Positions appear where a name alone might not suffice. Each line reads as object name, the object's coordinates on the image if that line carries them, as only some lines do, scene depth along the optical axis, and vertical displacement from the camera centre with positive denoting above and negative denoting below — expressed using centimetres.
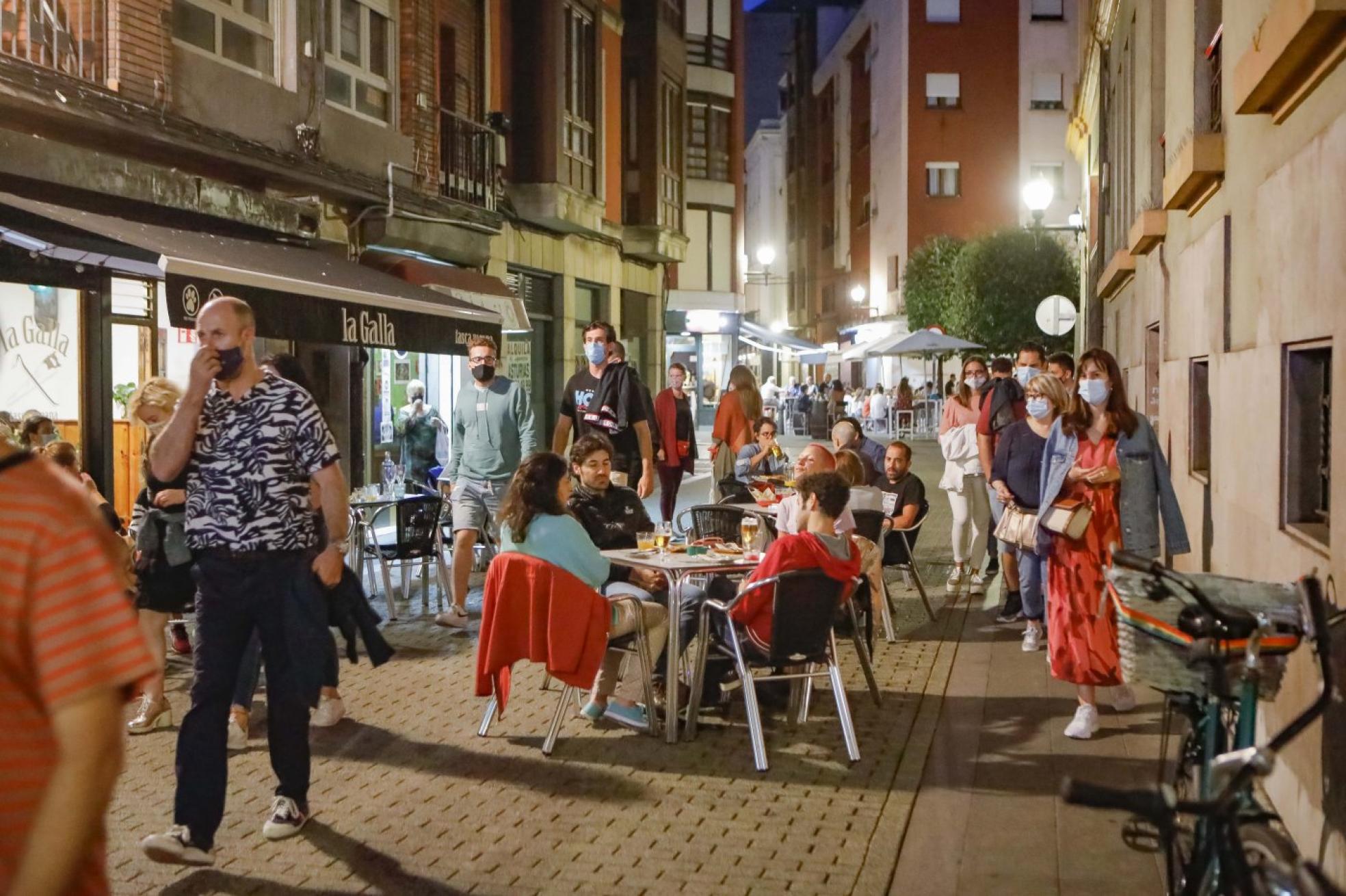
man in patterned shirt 524 -41
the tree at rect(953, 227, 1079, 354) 4350 +340
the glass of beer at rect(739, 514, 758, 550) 826 -74
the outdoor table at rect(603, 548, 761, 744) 721 -85
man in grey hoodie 1090 -29
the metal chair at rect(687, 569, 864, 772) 679 -109
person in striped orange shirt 195 -37
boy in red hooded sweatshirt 695 -77
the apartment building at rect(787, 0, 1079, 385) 5244 +1011
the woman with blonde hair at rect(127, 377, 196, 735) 713 -66
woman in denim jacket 730 -57
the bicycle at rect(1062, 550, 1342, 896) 310 -88
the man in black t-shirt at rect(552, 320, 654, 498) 1160 -14
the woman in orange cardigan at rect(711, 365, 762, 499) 1427 -11
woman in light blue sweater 695 -57
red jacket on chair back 668 -100
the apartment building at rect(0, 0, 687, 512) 1140 +212
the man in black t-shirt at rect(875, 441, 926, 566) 1098 -72
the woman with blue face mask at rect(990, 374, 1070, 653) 971 -56
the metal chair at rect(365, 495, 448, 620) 1104 -100
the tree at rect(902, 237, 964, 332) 4800 +388
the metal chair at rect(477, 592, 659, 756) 734 -125
